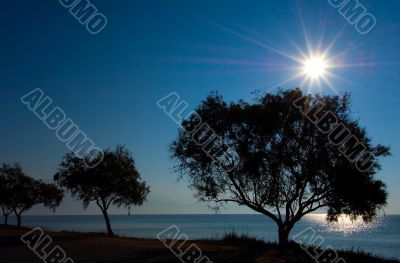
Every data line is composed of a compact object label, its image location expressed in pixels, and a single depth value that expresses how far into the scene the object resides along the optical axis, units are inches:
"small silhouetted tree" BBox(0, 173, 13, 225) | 2920.8
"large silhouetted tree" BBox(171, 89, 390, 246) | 1159.6
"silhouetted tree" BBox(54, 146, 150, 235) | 2057.1
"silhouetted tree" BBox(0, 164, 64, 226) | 2940.5
